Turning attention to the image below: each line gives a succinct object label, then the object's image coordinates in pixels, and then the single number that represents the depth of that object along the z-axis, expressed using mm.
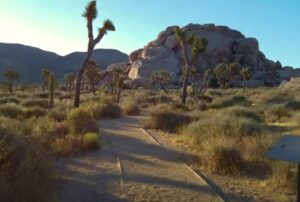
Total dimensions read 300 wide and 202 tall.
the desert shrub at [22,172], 3609
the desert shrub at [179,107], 15813
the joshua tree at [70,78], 36176
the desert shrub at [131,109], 15596
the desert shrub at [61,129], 8081
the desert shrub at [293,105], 15887
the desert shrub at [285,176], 5339
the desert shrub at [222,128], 8231
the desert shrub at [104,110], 13131
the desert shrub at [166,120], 10844
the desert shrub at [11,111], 11551
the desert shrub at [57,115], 10604
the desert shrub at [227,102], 17839
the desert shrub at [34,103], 16299
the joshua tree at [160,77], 38748
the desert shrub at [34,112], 12095
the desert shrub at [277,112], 13778
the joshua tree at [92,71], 30615
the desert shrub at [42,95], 26367
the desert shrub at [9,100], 19014
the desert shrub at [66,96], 25658
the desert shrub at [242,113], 12052
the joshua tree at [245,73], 33471
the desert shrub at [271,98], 21606
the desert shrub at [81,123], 8488
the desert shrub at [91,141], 7298
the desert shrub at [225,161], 6140
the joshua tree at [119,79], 23219
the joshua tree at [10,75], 32228
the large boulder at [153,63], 54330
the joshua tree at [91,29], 13939
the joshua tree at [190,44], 18777
